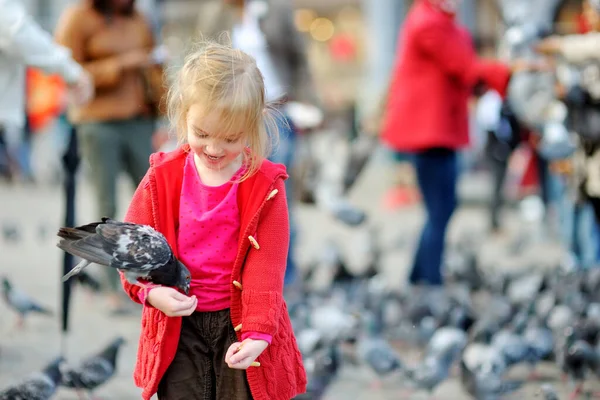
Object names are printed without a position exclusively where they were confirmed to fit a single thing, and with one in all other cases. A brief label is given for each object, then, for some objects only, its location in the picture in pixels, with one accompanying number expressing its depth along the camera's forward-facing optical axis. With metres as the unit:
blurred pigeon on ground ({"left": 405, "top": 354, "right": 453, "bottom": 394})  8.59
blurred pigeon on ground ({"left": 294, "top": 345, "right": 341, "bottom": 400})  8.01
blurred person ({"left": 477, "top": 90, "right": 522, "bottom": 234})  17.47
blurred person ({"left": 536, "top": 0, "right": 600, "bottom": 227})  11.20
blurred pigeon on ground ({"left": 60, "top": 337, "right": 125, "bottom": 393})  7.96
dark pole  8.43
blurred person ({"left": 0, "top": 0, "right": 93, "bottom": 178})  8.10
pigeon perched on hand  4.91
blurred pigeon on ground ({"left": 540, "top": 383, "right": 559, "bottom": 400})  7.97
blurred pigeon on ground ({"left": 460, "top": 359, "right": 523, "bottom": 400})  8.29
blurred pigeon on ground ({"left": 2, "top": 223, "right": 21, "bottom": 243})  17.97
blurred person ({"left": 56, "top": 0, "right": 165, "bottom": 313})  11.33
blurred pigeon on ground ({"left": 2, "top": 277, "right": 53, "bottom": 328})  10.49
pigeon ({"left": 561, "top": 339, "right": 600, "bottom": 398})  8.65
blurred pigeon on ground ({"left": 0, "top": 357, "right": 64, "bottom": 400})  7.07
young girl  5.09
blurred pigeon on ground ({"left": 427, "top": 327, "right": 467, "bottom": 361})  9.12
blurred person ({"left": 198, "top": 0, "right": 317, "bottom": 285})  12.08
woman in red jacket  11.37
